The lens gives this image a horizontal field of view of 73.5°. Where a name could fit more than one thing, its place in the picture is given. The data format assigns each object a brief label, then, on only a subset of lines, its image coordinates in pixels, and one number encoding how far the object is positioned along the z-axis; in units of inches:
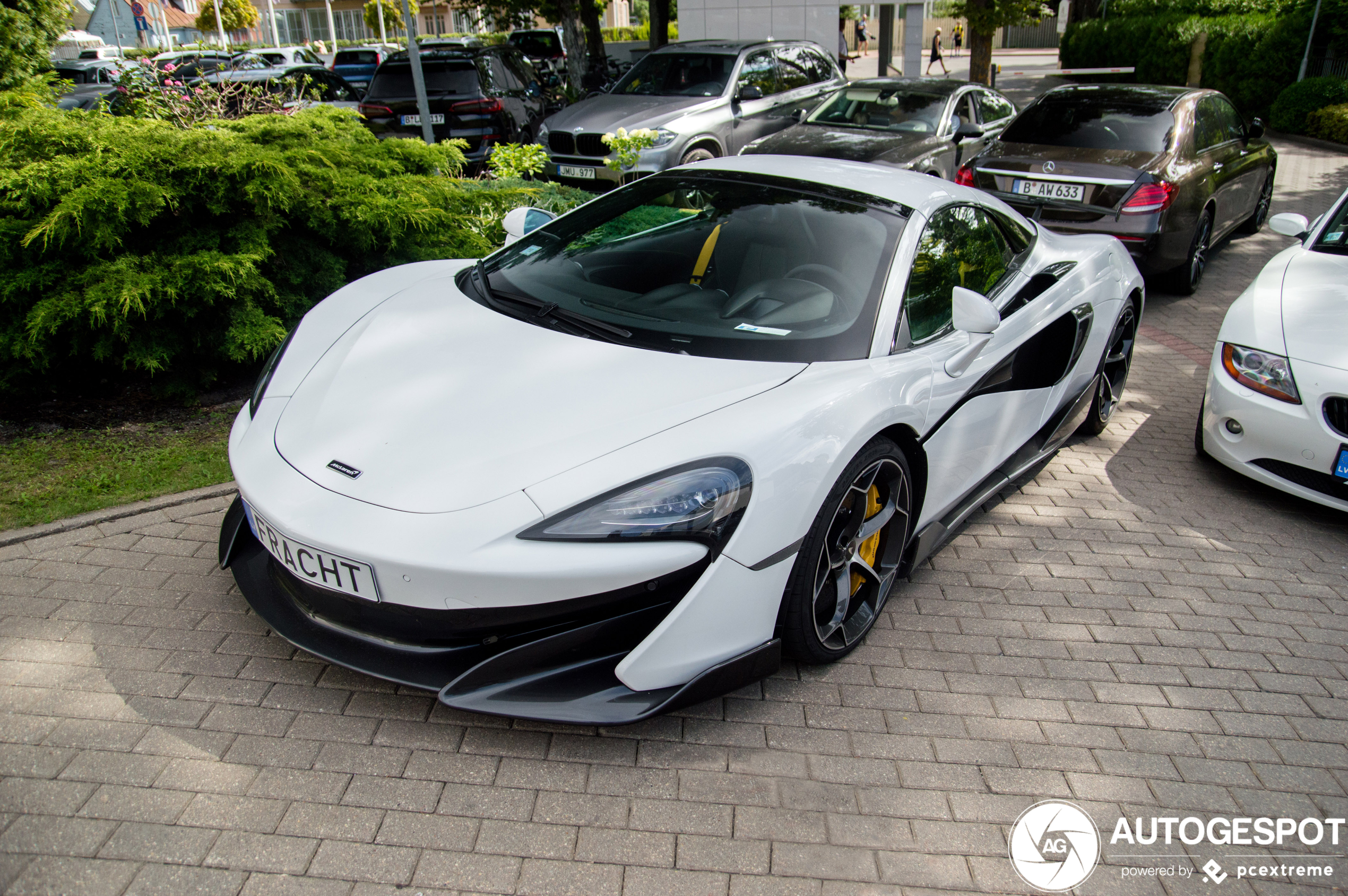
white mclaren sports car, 89.8
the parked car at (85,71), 752.3
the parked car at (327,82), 608.9
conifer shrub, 165.0
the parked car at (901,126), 326.6
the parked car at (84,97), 579.5
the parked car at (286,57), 986.7
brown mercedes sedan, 263.7
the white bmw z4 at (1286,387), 150.3
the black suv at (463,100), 438.0
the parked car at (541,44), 1011.9
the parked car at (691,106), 377.7
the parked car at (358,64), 826.8
